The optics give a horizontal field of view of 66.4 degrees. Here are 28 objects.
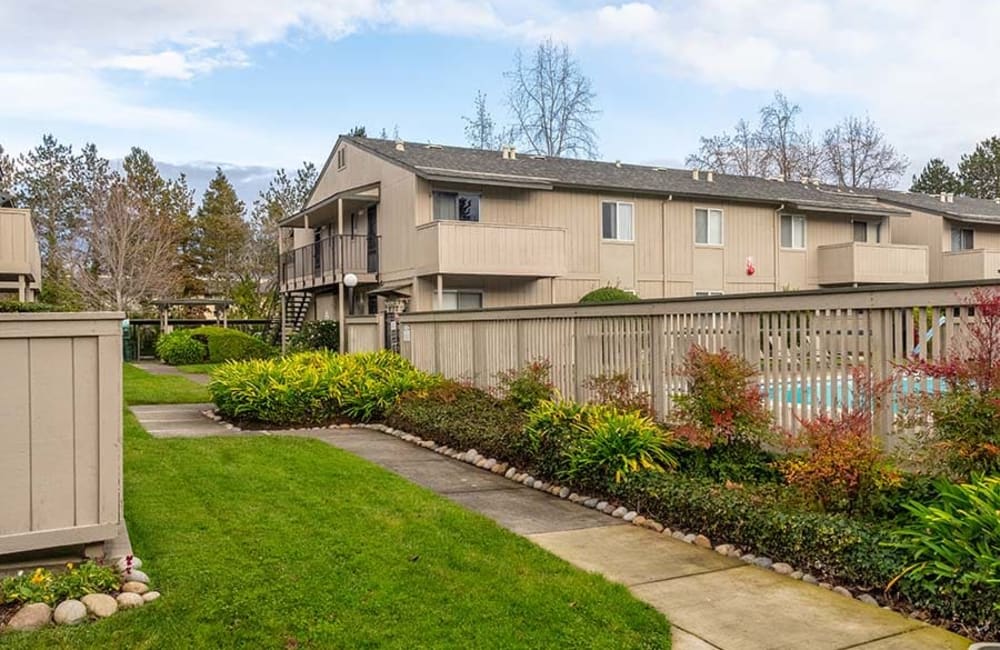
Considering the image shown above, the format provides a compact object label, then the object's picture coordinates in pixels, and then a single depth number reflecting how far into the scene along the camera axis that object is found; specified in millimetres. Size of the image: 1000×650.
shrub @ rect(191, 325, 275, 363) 26781
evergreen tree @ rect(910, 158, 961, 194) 55344
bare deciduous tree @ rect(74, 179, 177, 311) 34250
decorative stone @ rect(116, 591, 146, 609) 4090
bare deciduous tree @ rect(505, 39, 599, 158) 40531
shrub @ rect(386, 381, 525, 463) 9062
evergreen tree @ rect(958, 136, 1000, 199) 53000
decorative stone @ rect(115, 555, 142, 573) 4445
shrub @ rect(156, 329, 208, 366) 26359
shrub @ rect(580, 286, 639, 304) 19875
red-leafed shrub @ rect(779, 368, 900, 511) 5258
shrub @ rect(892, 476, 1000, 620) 4094
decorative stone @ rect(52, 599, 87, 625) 3889
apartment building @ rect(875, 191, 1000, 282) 27078
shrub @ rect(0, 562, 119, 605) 4047
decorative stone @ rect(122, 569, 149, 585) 4367
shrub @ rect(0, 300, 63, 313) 13172
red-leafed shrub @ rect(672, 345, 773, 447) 6719
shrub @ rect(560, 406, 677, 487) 7047
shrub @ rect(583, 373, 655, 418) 8188
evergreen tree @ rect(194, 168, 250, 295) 44844
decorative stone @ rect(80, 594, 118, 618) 3986
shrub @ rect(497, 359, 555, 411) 9938
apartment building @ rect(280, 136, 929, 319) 20531
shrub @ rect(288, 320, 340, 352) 22688
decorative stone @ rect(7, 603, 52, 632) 3801
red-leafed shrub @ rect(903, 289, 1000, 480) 4910
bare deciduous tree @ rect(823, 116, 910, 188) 46438
